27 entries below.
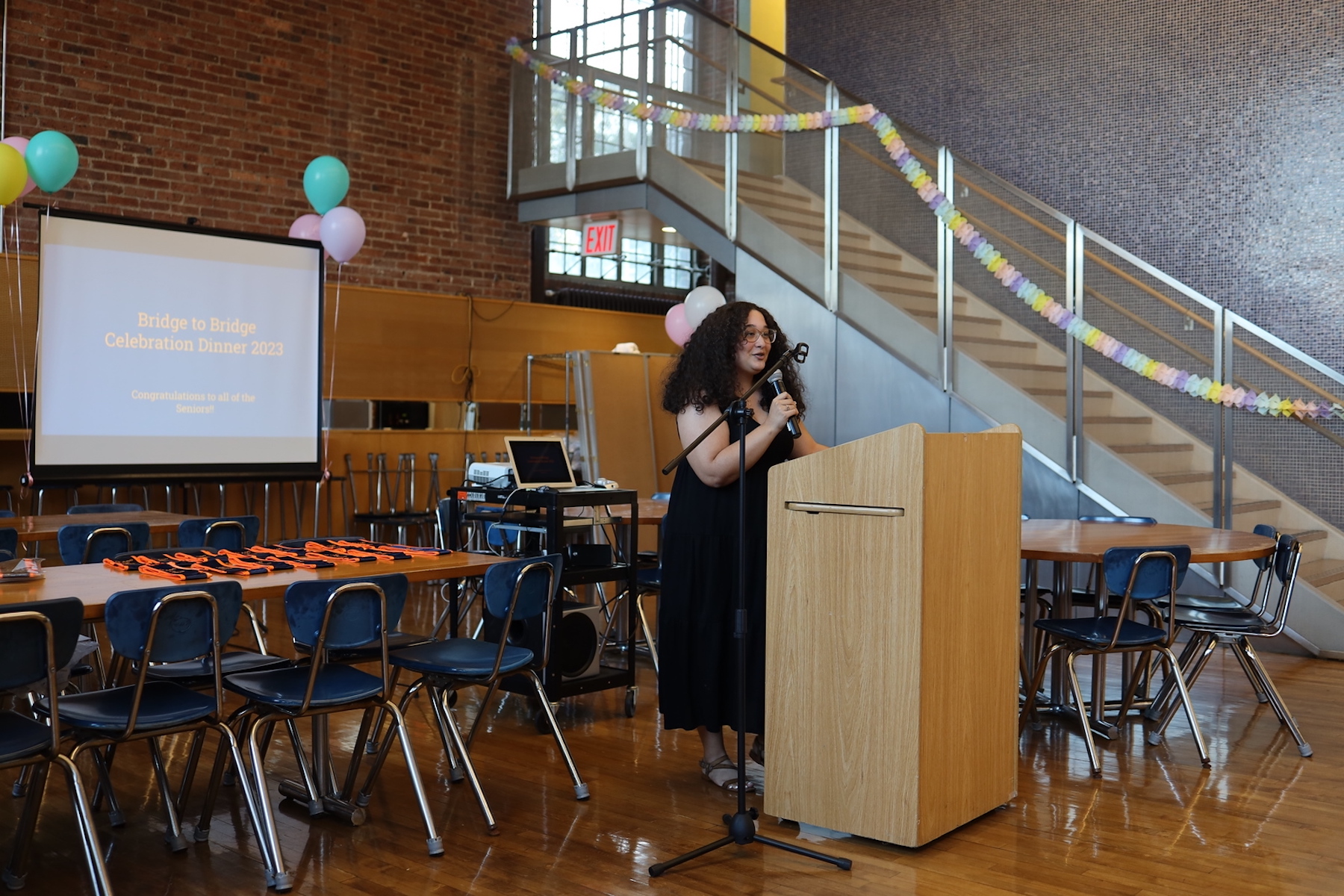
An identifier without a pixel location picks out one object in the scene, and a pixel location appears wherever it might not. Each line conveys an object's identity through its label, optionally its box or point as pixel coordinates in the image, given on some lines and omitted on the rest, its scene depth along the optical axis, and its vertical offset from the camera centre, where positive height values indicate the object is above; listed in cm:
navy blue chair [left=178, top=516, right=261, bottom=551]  528 -44
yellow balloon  619 +137
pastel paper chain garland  702 +122
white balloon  881 +106
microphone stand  323 -61
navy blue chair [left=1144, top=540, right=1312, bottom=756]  496 -74
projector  528 -14
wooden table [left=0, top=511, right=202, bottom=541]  551 -44
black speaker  497 -83
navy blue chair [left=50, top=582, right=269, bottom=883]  308 -60
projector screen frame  670 -20
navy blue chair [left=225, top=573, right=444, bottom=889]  339 -73
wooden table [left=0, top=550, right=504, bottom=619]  336 -45
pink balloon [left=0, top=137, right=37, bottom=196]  671 +164
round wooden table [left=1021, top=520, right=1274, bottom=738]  458 -39
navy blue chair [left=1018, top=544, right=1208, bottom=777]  449 -70
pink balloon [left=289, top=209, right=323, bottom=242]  810 +144
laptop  511 -9
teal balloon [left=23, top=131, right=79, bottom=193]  652 +152
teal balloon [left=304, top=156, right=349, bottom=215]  774 +168
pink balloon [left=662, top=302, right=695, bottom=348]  930 +94
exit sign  1030 +179
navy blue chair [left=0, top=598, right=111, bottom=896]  282 -58
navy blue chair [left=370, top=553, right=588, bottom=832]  375 -71
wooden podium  330 -54
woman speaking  385 -33
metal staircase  696 +102
